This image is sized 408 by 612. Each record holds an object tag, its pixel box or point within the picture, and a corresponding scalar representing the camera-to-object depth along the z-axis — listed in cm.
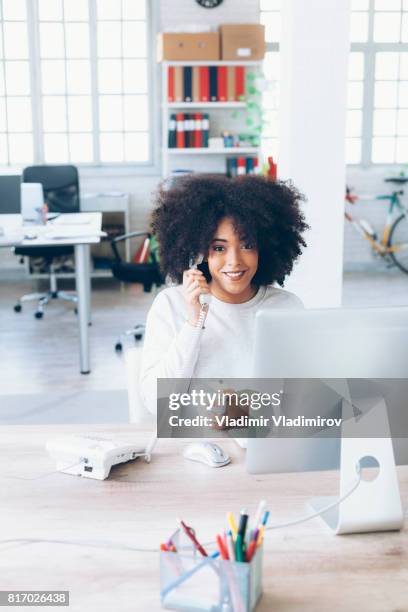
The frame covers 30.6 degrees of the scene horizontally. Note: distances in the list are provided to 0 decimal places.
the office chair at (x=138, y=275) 499
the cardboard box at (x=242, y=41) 661
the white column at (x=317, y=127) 364
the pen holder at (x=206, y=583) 101
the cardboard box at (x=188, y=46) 652
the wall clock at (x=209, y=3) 684
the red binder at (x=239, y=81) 674
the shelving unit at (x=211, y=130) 670
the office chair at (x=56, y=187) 626
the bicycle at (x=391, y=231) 729
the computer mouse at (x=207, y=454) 153
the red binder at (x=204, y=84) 670
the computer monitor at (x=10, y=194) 479
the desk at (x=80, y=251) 445
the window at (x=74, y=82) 702
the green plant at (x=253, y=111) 683
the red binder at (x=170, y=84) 669
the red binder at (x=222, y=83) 672
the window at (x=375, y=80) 730
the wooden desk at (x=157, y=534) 109
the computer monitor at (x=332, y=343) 129
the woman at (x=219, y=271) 202
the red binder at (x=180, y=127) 680
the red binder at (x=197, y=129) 682
